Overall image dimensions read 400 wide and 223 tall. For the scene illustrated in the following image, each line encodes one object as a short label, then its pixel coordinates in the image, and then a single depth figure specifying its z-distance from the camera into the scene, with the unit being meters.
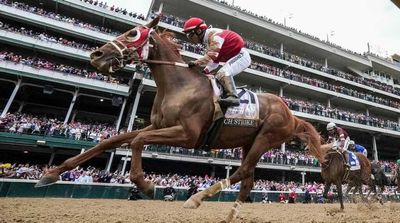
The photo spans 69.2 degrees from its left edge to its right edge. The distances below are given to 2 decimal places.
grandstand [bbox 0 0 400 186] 23.52
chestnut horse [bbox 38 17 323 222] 3.89
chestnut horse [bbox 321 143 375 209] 10.17
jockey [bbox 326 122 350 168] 10.09
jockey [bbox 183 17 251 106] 4.64
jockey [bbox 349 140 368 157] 13.96
